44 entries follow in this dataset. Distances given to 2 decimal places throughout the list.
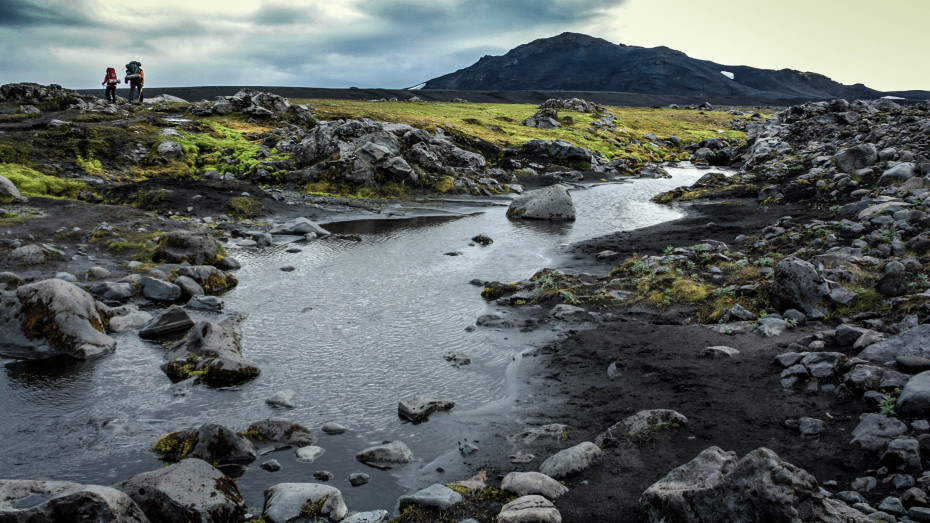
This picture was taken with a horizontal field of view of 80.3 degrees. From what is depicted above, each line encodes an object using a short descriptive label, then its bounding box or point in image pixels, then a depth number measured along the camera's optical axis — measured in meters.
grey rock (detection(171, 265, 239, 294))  15.20
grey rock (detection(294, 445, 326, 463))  7.50
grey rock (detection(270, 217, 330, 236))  22.41
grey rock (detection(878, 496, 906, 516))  4.90
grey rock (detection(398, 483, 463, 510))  6.21
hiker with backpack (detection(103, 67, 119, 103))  43.31
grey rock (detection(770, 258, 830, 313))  10.24
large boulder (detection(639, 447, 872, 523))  4.71
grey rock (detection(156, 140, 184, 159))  32.31
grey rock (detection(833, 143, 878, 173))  22.12
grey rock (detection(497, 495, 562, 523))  5.61
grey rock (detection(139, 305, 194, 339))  11.84
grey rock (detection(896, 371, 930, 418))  6.11
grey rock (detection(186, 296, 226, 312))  13.70
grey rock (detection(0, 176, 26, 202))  21.23
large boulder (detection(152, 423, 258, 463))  7.39
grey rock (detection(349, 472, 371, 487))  6.93
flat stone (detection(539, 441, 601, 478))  6.68
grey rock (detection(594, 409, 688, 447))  7.32
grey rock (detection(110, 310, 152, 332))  12.01
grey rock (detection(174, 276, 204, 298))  14.45
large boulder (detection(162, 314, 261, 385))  9.78
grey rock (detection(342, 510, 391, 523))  6.06
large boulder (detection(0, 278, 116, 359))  10.66
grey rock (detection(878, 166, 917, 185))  17.84
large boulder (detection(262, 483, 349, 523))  6.15
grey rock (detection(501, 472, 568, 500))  6.29
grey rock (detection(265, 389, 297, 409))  9.02
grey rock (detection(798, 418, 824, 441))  6.60
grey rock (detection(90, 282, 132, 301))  13.65
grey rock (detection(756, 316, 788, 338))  9.83
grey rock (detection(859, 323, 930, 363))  7.25
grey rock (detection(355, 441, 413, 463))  7.44
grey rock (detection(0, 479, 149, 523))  5.15
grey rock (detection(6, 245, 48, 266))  15.00
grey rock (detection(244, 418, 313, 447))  7.93
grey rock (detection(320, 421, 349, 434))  8.22
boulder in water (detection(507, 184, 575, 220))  27.20
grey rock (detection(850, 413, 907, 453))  5.99
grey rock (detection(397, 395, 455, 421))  8.61
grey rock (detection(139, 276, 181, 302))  14.04
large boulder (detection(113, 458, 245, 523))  5.87
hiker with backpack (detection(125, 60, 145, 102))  44.43
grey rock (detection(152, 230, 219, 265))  16.89
